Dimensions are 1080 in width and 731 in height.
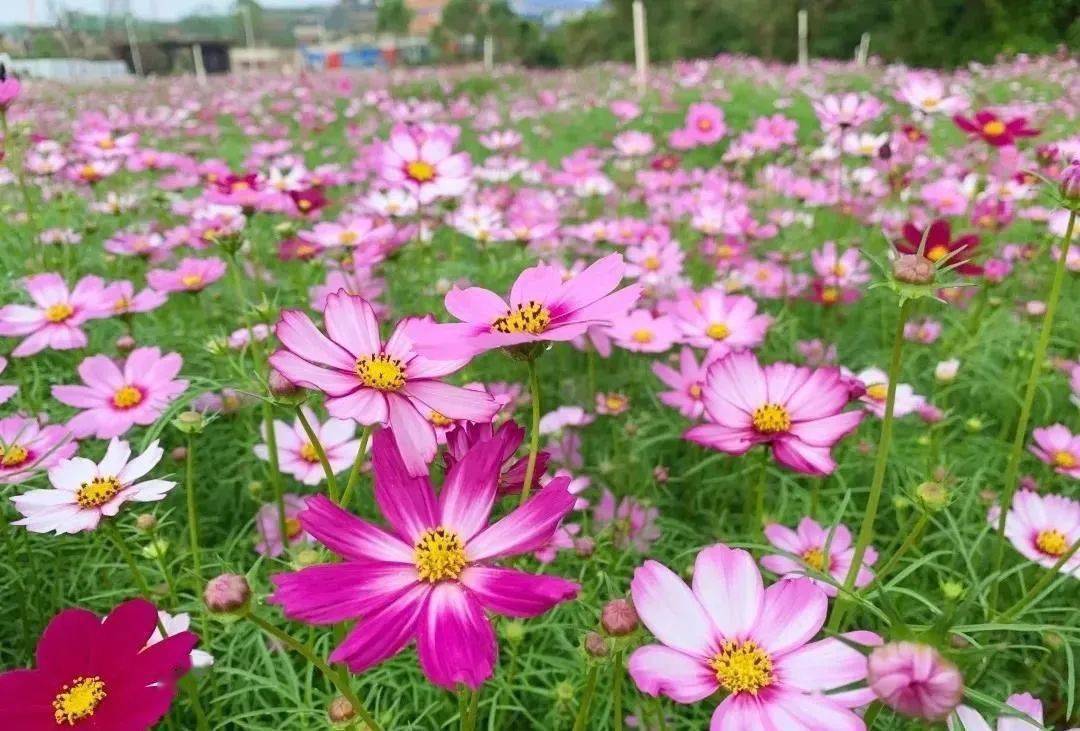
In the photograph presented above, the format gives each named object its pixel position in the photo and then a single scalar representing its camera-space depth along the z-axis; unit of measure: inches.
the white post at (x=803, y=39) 285.7
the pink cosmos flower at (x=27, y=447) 27.0
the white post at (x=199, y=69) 344.0
